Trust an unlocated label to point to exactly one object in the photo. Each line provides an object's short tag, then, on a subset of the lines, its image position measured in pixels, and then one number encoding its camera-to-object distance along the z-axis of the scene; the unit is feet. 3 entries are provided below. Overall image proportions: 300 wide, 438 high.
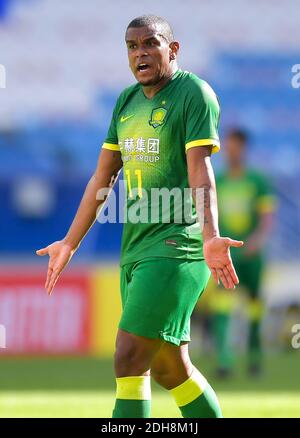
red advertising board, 46.68
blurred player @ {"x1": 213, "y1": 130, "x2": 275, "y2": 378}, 38.37
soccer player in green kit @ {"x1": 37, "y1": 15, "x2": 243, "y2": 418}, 18.13
